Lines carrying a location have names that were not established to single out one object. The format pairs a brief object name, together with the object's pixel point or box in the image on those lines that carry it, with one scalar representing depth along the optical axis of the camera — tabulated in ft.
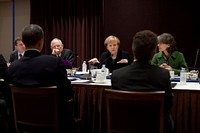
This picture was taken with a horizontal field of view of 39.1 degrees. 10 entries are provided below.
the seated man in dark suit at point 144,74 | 5.82
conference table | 8.00
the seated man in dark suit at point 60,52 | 14.05
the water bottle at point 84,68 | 12.97
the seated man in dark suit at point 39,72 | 6.37
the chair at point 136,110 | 5.33
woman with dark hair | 11.98
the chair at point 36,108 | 5.97
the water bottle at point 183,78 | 9.04
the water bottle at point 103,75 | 9.40
